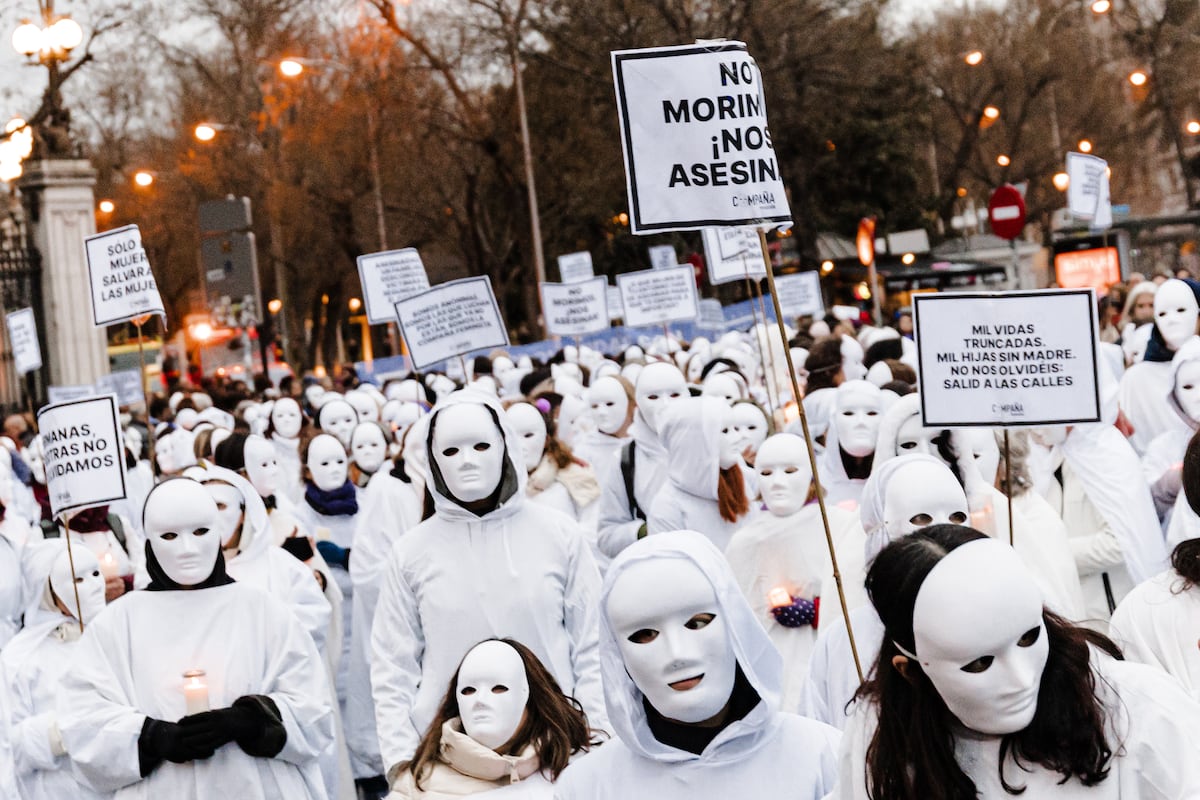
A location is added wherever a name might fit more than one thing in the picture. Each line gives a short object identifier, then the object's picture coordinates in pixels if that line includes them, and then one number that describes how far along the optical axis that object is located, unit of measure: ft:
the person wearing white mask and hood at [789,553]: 21.44
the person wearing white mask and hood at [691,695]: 11.54
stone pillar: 84.33
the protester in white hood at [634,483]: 29.30
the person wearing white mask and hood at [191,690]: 19.30
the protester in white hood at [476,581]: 19.74
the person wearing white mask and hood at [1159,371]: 31.04
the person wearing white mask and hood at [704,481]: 26.32
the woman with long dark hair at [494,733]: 16.94
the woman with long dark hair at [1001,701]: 9.45
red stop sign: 64.23
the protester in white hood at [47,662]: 22.02
